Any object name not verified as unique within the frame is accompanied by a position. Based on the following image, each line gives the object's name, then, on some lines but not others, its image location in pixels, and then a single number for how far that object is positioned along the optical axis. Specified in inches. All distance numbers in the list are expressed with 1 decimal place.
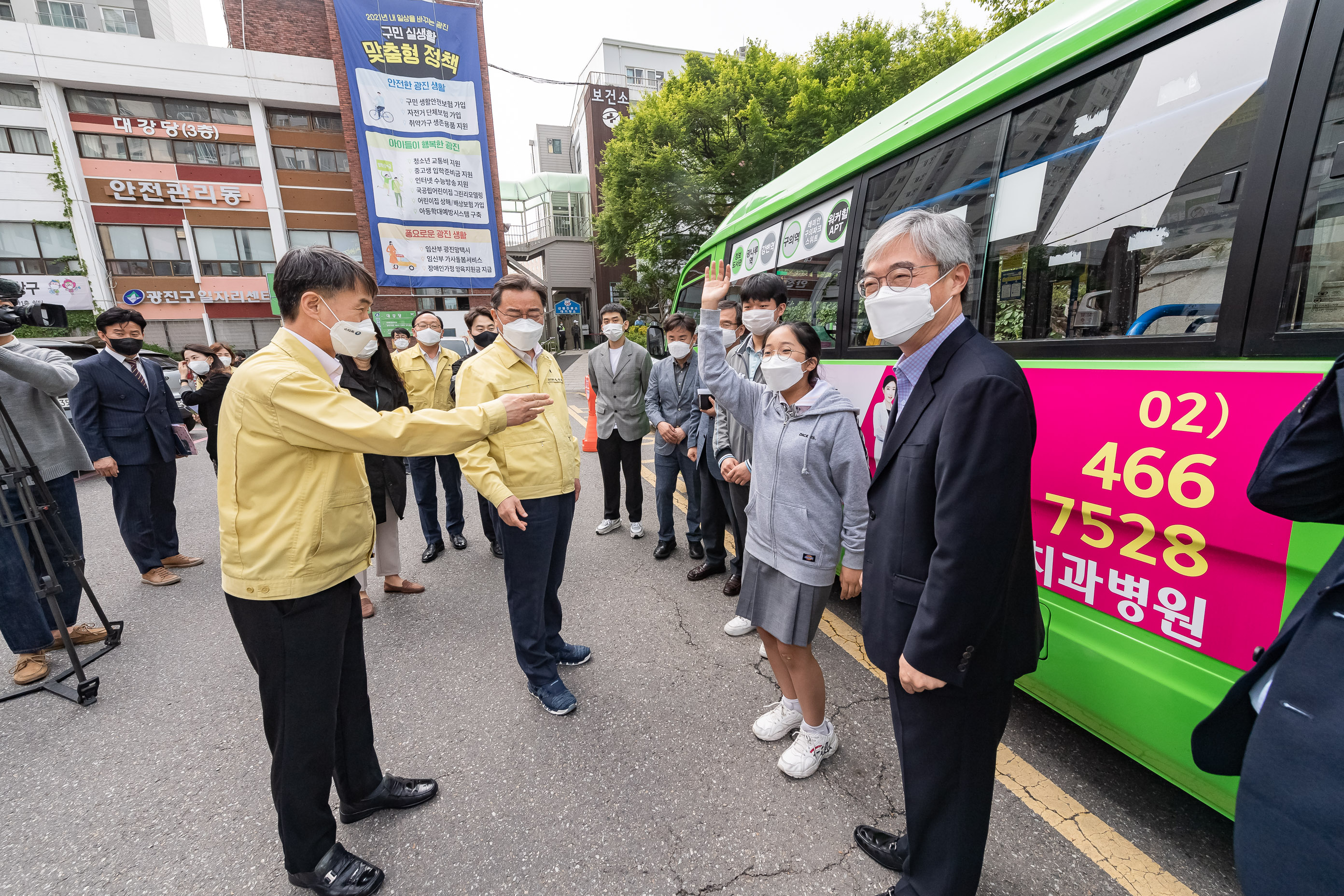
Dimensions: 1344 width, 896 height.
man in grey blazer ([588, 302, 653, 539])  190.4
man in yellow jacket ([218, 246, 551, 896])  64.6
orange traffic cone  347.6
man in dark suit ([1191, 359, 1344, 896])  33.7
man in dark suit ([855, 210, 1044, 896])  48.2
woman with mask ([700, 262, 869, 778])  84.1
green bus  58.7
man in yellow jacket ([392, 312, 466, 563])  188.1
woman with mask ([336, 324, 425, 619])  140.9
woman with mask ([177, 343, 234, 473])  175.9
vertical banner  722.2
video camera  117.6
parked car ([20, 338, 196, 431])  282.0
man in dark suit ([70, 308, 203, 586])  166.9
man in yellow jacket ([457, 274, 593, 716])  101.6
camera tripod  116.5
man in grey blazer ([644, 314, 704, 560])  169.6
